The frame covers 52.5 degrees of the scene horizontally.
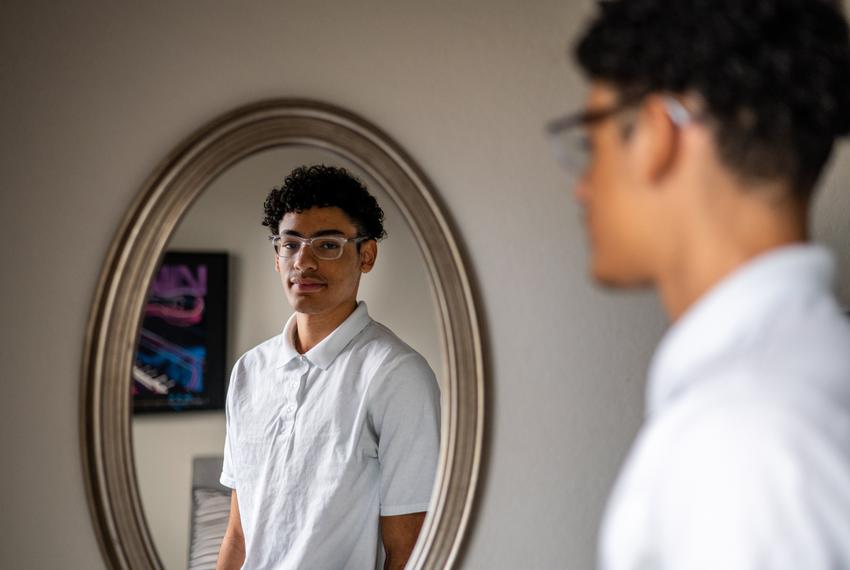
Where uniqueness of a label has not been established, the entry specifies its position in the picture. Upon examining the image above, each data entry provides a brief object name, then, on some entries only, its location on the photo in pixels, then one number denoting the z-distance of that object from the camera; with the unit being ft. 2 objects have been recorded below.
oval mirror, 4.50
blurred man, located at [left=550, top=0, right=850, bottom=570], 1.82
